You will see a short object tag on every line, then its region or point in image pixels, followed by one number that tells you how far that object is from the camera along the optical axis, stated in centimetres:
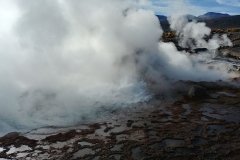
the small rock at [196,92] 1585
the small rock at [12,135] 1119
